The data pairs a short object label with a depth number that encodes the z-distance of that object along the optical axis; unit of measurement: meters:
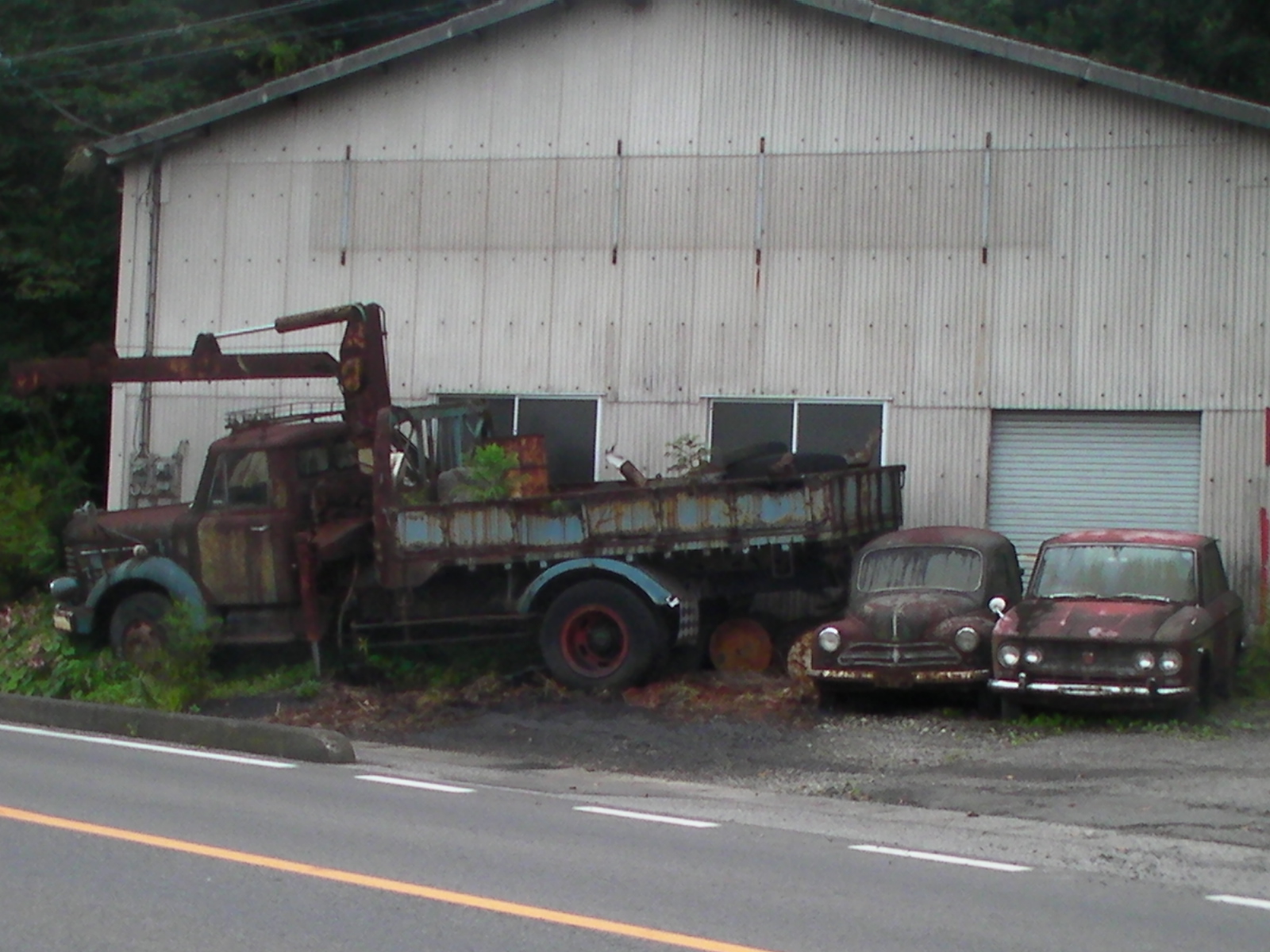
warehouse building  18.00
